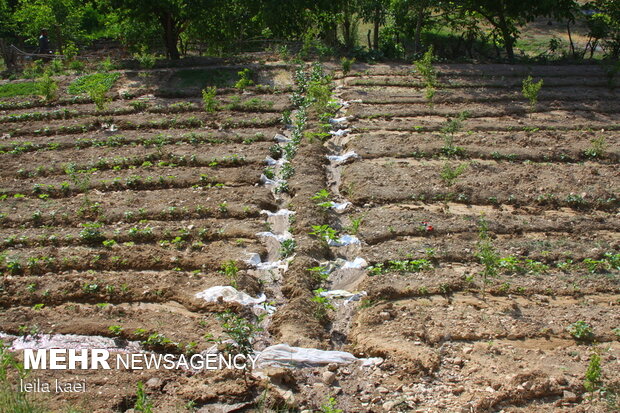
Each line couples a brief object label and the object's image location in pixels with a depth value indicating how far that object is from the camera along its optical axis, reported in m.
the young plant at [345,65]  14.70
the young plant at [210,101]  12.09
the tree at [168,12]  14.64
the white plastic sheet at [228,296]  6.56
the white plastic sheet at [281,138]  11.12
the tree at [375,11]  16.67
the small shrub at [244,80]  13.86
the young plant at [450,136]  10.42
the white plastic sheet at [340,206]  8.70
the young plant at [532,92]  11.82
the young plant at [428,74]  13.08
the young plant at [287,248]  7.54
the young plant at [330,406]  4.92
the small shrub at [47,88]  12.95
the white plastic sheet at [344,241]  7.81
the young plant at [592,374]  4.85
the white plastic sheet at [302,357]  5.62
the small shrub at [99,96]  12.16
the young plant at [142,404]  4.46
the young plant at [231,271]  6.70
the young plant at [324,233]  7.81
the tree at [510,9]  15.78
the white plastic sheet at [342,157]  10.27
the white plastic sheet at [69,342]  5.86
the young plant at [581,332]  5.82
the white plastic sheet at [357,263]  7.26
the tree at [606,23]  16.36
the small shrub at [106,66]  15.61
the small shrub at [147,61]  15.20
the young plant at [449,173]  8.97
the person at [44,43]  18.64
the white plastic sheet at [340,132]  11.46
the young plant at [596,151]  10.38
